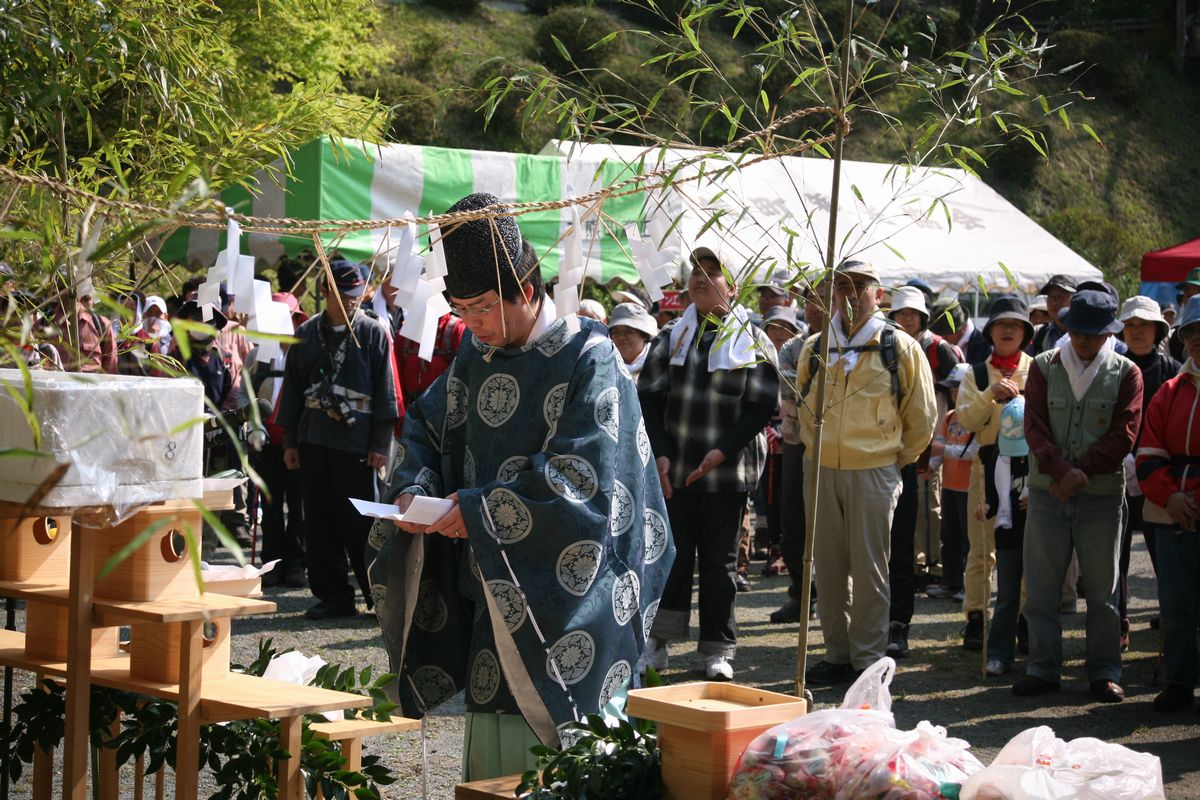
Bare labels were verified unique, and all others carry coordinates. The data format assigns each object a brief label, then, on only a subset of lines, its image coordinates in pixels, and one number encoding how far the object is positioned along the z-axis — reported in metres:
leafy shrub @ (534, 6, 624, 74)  32.34
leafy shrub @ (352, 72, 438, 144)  29.97
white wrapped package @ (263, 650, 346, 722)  3.77
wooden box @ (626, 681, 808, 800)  2.83
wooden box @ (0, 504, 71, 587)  3.55
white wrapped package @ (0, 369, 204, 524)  2.66
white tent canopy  14.86
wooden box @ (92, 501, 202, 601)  3.13
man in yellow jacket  6.24
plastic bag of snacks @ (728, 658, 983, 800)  2.59
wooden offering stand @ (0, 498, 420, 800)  3.11
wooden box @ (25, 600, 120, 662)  3.58
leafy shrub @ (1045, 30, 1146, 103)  45.22
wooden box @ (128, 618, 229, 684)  3.30
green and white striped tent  10.30
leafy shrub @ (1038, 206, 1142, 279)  34.28
